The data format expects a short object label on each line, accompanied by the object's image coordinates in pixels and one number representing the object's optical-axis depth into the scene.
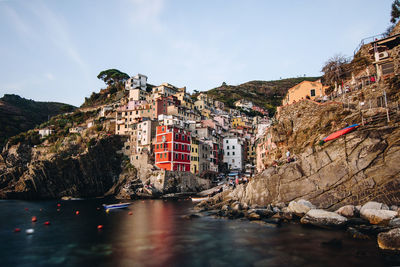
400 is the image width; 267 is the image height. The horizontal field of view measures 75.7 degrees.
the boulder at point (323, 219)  23.39
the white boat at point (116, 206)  44.78
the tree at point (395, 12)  49.72
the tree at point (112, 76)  130.88
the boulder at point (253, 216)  28.64
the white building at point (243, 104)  156.62
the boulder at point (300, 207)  27.62
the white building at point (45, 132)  99.62
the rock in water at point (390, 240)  16.72
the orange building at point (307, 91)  44.44
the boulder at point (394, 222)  20.30
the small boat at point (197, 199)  49.54
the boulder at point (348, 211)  24.58
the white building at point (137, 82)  115.06
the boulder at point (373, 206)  23.56
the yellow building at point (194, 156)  71.26
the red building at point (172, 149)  66.25
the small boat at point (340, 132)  29.53
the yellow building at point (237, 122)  121.81
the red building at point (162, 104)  86.88
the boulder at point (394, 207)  23.14
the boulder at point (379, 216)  21.64
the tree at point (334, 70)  45.66
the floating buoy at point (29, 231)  28.06
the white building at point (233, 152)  85.44
